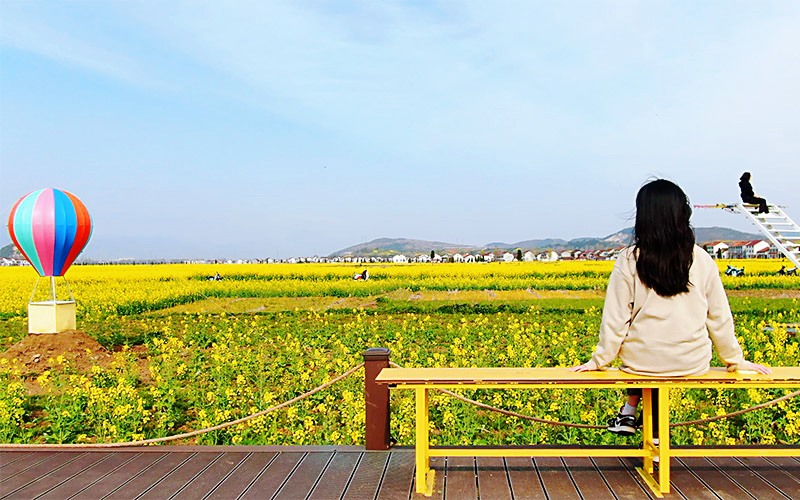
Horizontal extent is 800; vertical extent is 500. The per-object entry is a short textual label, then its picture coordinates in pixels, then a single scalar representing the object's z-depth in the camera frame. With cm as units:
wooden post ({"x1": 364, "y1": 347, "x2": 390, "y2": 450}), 479
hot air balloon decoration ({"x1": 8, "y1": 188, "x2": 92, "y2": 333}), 1145
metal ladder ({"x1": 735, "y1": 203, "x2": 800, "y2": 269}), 1211
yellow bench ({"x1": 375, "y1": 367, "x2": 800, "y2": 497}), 383
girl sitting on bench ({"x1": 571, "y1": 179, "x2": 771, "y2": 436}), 376
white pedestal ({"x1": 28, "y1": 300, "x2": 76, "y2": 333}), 1138
